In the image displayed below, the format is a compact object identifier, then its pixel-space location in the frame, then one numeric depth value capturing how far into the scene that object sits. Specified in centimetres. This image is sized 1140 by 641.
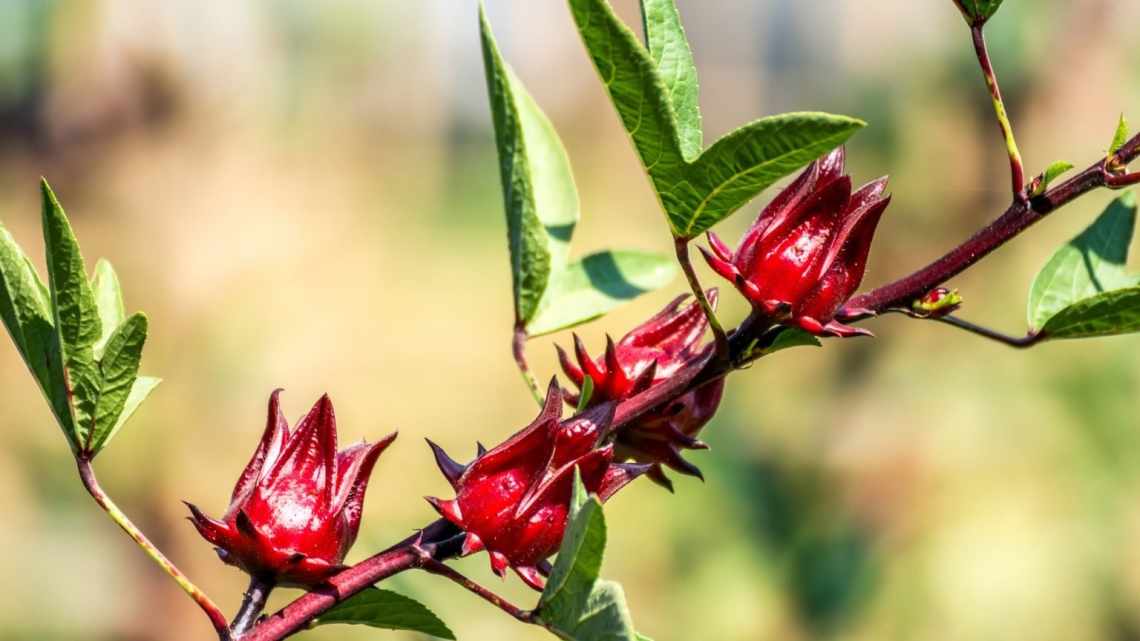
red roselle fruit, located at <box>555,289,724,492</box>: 118
